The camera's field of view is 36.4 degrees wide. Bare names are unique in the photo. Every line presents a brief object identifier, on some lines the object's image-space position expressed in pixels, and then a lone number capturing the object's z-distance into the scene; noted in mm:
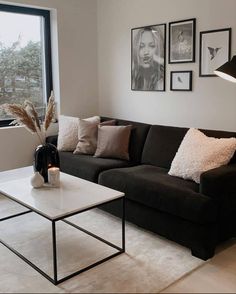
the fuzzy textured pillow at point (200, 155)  2879
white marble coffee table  2340
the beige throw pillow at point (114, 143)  3789
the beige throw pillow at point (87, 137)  3930
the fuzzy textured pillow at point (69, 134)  4043
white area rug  2271
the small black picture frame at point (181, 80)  3707
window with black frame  4074
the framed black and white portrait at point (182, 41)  3600
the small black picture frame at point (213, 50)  3336
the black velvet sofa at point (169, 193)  2557
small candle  2834
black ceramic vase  2902
